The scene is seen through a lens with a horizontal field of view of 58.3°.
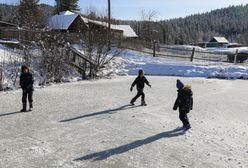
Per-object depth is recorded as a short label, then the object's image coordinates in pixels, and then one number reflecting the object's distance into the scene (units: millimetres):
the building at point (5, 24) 25552
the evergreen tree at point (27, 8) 33363
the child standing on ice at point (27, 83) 7237
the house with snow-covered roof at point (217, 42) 71198
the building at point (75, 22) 14340
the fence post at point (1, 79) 10003
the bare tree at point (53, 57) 11760
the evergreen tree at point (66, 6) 40765
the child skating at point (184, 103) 5838
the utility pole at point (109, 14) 18361
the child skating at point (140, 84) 7909
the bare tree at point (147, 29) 50049
